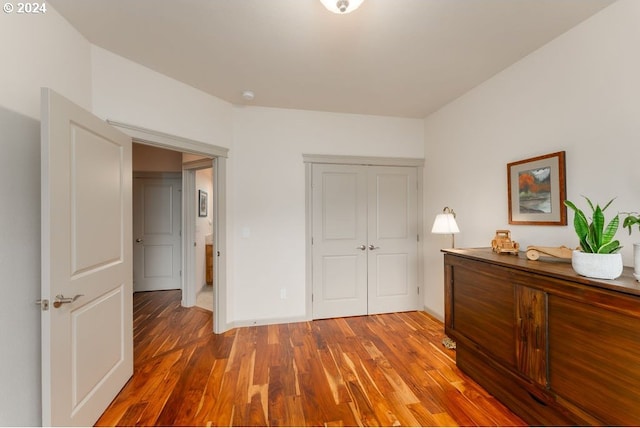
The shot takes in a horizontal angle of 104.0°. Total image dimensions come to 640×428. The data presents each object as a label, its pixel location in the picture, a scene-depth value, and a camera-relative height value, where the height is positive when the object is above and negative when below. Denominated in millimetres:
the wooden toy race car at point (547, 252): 1559 -258
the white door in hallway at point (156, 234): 4395 -351
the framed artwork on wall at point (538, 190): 1854 +177
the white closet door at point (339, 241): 3252 -363
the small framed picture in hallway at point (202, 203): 4027 +190
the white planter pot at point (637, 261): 1174 -230
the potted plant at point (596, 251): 1221 -196
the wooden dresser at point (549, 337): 1130 -713
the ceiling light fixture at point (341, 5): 1385 +1175
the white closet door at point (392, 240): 3393 -365
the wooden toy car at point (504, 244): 1987 -254
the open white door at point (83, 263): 1303 -305
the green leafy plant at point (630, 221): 1185 -43
